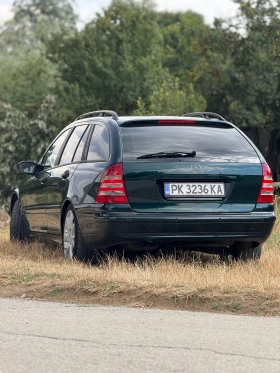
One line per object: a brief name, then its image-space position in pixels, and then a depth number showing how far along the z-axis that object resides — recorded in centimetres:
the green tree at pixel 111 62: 5819
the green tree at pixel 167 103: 4444
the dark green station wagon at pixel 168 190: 1000
